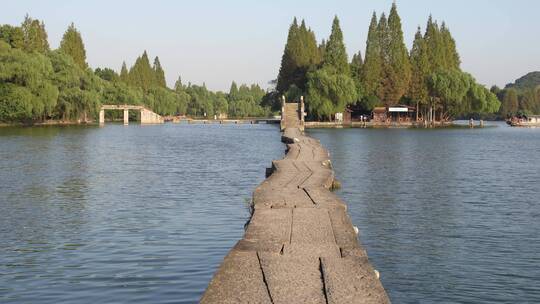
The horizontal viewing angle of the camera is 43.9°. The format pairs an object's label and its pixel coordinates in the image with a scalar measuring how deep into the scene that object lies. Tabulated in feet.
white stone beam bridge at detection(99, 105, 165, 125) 369.91
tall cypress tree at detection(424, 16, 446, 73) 355.77
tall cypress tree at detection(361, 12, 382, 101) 340.80
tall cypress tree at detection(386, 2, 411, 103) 341.62
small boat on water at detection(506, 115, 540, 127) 467.11
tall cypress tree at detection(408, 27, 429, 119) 347.36
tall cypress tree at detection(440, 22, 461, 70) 367.11
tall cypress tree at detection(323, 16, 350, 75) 336.49
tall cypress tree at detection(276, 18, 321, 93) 371.97
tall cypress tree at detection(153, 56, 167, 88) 524.11
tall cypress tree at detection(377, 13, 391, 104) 342.85
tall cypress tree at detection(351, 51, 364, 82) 352.10
